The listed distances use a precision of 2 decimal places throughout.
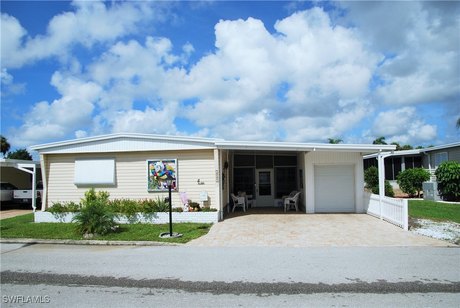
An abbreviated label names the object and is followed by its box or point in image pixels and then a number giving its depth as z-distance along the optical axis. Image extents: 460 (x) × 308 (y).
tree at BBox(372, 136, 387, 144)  46.11
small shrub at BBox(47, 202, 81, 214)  13.66
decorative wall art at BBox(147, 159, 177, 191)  13.81
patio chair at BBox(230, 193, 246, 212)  15.92
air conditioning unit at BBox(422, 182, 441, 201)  19.53
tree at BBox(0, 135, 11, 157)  41.93
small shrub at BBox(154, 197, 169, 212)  13.03
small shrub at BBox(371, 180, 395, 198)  21.73
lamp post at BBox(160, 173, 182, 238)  10.18
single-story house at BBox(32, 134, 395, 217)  13.45
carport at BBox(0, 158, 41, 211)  19.67
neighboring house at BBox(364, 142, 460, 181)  21.98
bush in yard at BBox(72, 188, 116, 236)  10.48
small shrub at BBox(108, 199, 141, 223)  12.96
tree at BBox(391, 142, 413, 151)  49.84
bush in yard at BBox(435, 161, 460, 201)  18.62
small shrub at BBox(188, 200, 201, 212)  13.02
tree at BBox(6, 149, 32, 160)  45.92
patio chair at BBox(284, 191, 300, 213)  15.58
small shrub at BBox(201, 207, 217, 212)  13.13
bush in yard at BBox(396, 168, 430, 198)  21.64
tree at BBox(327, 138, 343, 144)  46.62
